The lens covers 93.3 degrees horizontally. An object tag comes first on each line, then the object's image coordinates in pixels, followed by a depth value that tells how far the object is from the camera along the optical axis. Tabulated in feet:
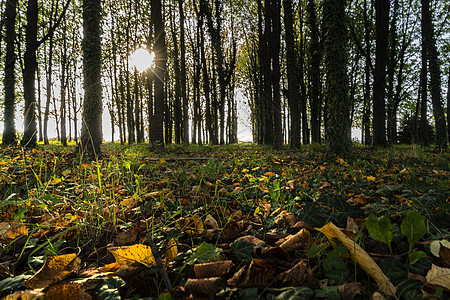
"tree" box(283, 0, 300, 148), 29.76
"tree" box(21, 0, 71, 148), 25.26
